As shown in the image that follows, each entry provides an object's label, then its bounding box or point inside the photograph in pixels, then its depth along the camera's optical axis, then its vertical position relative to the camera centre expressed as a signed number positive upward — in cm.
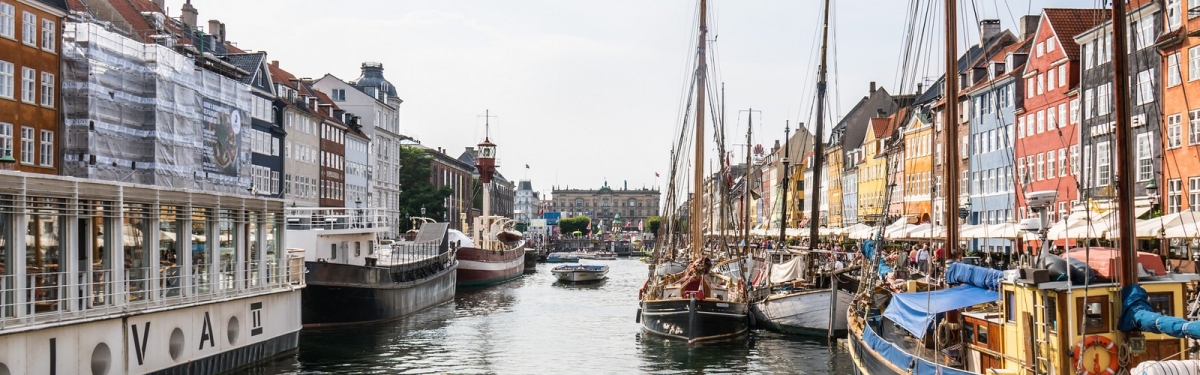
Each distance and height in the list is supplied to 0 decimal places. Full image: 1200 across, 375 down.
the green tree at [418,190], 10788 +299
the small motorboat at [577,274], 8081 -369
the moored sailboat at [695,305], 3619 -270
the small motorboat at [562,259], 13075 -436
